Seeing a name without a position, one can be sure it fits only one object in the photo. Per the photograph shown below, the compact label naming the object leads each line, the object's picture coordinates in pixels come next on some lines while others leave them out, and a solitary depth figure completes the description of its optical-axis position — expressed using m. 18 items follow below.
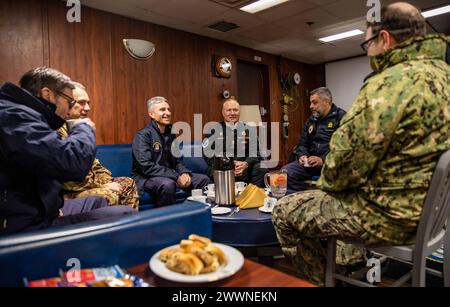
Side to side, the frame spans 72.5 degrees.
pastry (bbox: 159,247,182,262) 0.92
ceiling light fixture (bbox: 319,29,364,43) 4.82
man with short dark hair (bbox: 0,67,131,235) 1.16
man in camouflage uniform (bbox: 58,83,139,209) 2.16
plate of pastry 0.82
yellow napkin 1.98
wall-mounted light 3.88
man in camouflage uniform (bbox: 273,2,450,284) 1.17
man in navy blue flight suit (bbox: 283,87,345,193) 3.89
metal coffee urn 1.98
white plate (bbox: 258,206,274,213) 1.84
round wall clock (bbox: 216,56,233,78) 4.90
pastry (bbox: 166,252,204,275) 0.83
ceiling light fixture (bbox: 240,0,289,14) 3.60
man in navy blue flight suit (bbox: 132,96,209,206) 3.05
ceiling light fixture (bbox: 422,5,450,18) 4.00
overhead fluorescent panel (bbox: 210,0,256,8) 3.49
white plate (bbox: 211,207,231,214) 1.83
